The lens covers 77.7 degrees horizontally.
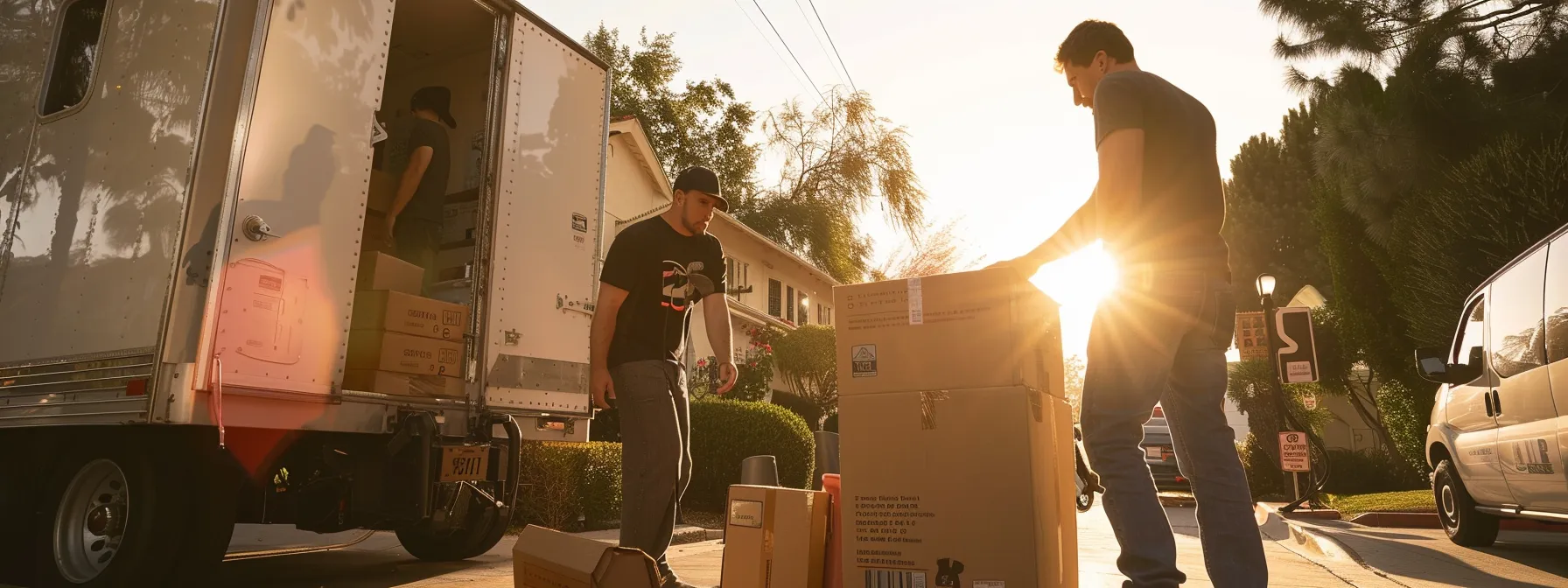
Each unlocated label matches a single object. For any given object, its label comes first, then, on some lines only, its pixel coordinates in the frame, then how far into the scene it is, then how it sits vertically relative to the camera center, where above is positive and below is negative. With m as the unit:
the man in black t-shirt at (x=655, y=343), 3.93 +0.56
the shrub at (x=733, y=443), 11.03 +0.38
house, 19.45 +5.77
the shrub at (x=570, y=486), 8.16 -0.10
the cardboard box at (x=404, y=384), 4.75 +0.44
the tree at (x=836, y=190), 32.91 +9.80
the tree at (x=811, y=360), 24.17 +2.85
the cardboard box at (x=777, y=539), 3.28 -0.21
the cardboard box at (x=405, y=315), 4.87 +0.80
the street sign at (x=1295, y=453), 12.34 +0.36
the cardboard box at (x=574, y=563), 2.66 -0.25
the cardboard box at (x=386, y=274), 5.02 +1.04
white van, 5.47 +0.53
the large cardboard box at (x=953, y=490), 2.77 -0.03
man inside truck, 6.05 +1.73
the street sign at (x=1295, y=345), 12.08 +1.70
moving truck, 4.09 +0.78
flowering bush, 17.03 +1.82
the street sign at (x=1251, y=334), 15.91 +2.44
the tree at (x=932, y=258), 34.72 +7.83
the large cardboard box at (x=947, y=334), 2.90 +0.44
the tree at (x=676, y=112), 35.34 +13.25
